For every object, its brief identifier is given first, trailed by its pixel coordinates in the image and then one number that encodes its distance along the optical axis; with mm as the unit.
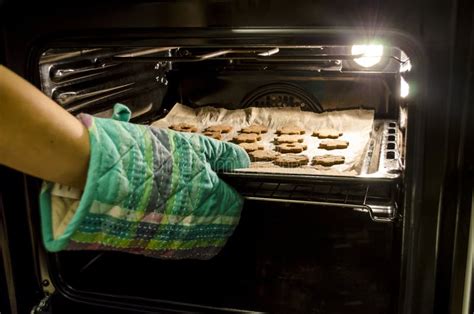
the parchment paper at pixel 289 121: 1617
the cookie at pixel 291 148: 1539
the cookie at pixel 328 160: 1389
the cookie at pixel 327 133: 1633
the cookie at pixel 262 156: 1460
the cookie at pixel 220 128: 1712
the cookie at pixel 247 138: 1633
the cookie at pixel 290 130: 1698
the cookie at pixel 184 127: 1715
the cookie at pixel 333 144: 1541
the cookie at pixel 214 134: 1663
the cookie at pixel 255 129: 1721
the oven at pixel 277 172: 860
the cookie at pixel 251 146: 1530
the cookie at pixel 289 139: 1628
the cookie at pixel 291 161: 1400
